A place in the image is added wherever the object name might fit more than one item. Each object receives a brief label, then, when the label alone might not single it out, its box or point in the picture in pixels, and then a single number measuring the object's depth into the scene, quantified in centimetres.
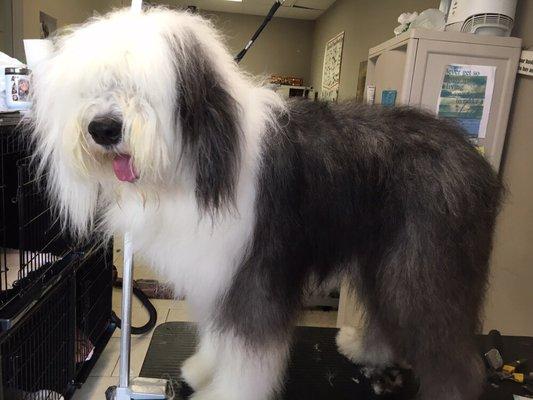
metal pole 115
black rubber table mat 140
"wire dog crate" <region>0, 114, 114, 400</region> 130
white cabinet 182
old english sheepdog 87
